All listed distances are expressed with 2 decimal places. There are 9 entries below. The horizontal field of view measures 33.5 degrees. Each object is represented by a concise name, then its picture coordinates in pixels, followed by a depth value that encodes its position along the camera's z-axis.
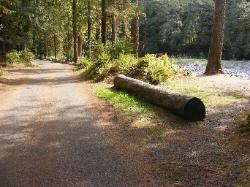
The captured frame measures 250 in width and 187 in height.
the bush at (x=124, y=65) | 21.48
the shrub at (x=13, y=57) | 39.04
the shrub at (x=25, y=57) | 43.32
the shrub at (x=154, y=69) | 18.89
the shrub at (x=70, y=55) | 56.35
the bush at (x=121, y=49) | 25.64
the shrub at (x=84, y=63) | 30.75
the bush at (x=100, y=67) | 22.41
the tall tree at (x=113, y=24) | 33.08
